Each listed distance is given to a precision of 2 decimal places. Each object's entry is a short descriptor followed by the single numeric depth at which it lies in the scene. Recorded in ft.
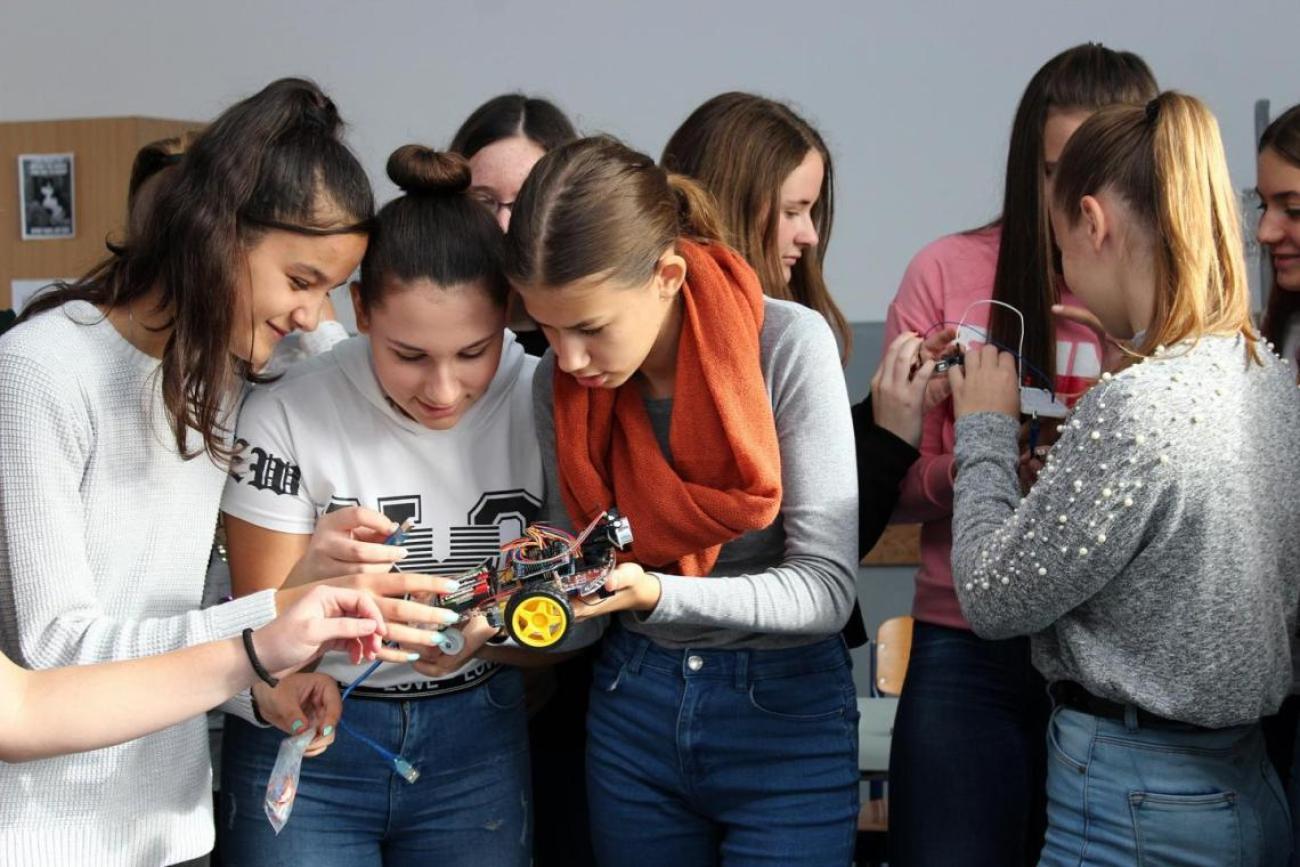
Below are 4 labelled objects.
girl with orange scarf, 5.43
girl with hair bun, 5.62
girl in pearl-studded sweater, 4.95
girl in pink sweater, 6.21
